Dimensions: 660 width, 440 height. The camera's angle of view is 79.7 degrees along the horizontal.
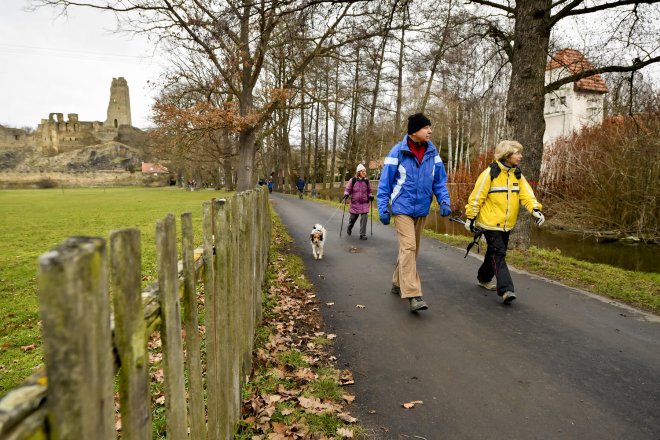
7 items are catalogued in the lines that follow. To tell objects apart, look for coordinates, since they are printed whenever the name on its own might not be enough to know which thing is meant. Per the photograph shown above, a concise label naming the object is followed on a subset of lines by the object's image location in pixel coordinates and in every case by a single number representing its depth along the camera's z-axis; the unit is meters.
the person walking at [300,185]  35.97
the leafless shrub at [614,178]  12.80
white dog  8.28
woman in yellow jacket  5.37
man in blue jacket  4.95
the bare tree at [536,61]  8.25
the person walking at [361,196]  10.84
